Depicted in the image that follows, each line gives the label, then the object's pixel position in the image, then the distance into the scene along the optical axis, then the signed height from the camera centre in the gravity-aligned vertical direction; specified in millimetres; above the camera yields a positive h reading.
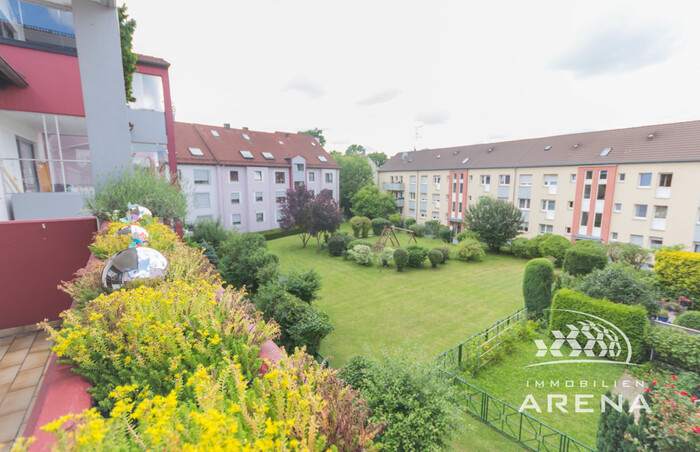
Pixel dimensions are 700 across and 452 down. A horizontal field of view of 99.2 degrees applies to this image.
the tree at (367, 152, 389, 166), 74562 +7890
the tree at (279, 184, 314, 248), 26266 -1880
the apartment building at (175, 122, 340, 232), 28672 +1968
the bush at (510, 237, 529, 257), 25234 -4994
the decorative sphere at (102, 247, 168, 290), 3348 -900
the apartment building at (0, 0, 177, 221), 7168 +2511
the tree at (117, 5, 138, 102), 10047 +5063
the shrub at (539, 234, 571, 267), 22219 -4481
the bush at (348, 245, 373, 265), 22562 -4959
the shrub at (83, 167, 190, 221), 6812 -173
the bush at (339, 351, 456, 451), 5020 -3812
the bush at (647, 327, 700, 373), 8281 -4567
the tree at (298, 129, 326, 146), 60625 +11240
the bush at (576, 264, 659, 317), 10453 -3560
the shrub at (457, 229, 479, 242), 27547 -4400
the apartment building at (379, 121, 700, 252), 21375 +515
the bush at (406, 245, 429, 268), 21828 -4845
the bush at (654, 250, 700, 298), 13117 -3808
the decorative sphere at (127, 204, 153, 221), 6089 -500
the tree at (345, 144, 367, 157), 78388 +10360
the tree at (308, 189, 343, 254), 25812 -2468
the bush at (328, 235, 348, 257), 24961 -4739
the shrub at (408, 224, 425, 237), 36156 -5018
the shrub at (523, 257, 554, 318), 12812 -4181
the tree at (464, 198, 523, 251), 25891 -2884
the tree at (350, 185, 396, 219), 40125 -2083
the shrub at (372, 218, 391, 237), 36050 -4405
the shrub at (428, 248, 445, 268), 22031 -4978
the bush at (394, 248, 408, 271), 20875 -4775
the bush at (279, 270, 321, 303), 11742 -3756
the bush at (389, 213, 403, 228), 41188 -4316
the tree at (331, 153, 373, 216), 47562 +1702
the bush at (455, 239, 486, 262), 24000 -5042
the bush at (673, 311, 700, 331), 9711 -4355
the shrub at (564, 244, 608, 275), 16516 -3977
